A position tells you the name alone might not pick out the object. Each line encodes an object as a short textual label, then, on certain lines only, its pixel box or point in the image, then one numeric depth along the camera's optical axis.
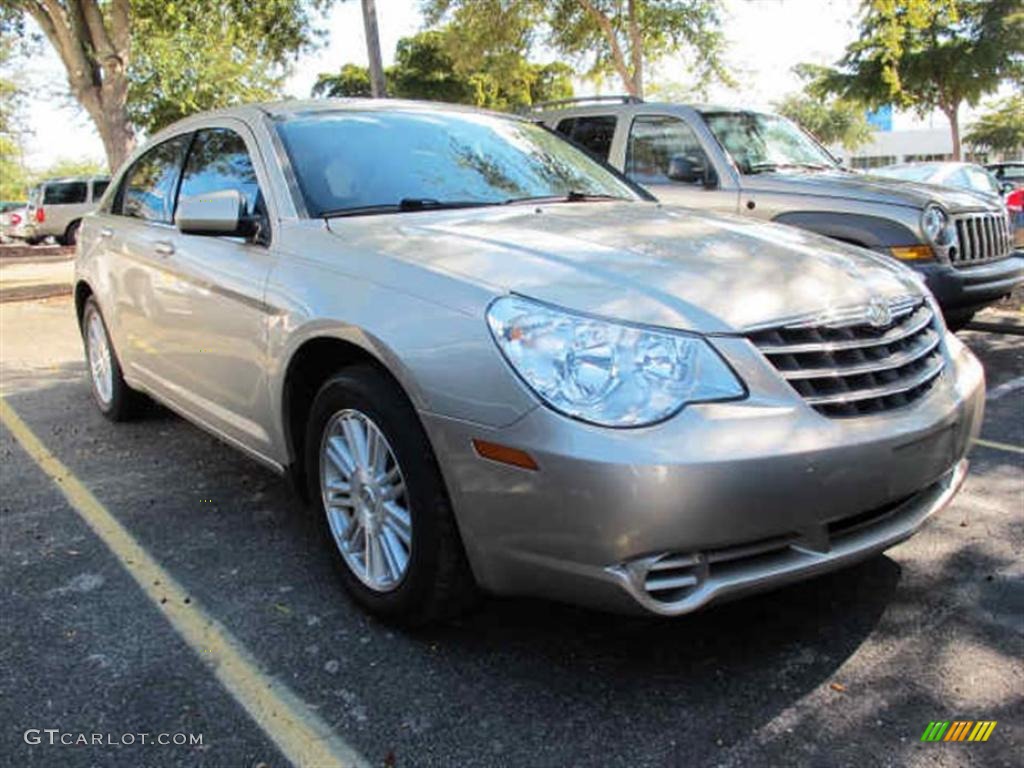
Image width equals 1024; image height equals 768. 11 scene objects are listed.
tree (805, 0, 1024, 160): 23.41
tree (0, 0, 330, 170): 13.03
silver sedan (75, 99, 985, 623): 2.32
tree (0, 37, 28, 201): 37.78
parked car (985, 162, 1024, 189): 19.72
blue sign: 68.18
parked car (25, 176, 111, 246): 25.48
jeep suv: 6.03
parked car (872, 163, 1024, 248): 11.02
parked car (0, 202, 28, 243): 31.28
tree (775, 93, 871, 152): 58.41
